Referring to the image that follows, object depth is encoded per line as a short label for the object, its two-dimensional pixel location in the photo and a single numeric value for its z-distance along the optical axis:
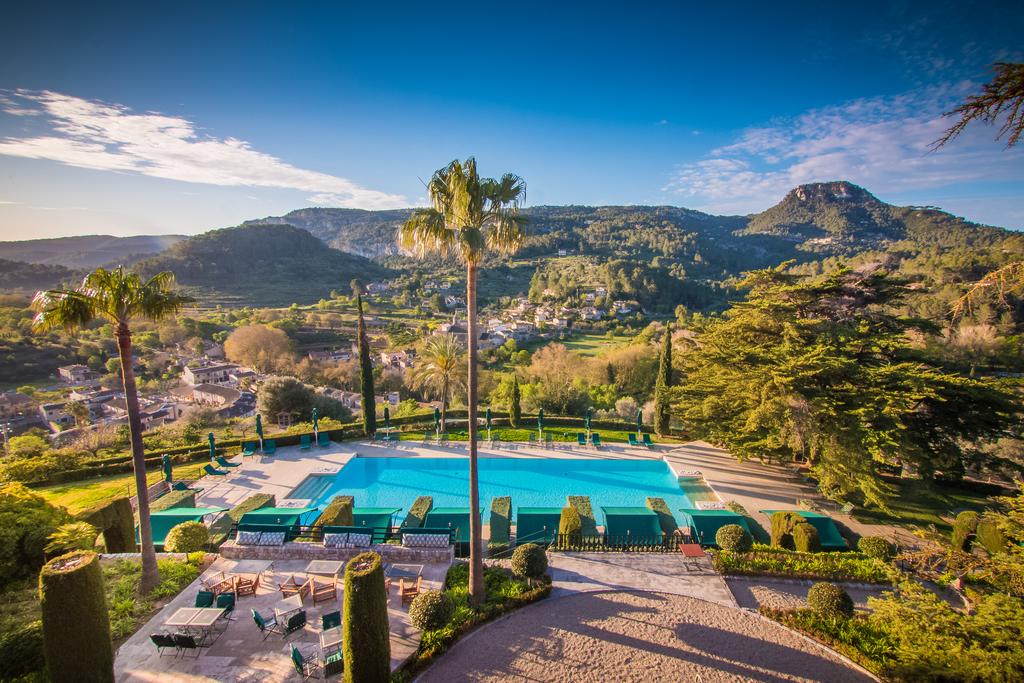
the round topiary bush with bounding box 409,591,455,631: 7.46
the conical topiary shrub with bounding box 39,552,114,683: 5.65
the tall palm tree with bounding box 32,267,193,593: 7.09
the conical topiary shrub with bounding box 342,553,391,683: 6.05
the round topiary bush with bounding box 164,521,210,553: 9.92
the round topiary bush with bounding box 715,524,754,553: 10.16
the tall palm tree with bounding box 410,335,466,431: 19.75
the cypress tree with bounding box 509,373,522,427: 21.09
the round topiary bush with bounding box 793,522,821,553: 10.45
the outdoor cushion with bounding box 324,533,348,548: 9.81
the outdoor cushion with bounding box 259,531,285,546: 9.84
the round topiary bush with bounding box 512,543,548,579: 8.95
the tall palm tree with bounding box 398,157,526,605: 7.08
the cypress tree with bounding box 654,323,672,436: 19.47
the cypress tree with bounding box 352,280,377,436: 19.41
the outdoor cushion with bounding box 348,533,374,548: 9.73
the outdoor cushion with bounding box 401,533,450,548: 9.82
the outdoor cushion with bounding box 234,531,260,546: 9.91
